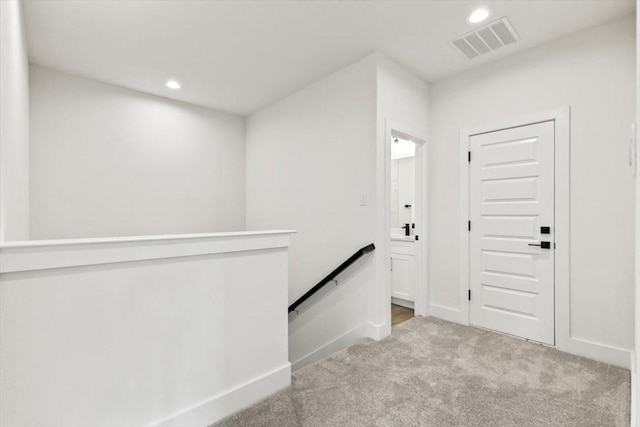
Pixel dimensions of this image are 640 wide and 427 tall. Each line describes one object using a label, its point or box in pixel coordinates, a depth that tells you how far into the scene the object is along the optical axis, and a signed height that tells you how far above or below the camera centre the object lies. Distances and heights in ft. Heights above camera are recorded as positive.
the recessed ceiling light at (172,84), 11.86 +5.02
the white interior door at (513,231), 8.93 -0.59
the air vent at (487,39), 8.20 +4.91
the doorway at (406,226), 10.47 -0.62
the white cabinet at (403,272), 12.84 -2.58
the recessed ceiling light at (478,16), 7.62 +4.96
